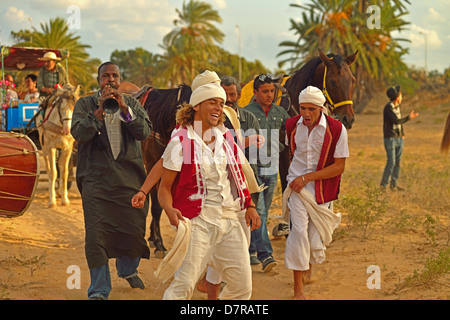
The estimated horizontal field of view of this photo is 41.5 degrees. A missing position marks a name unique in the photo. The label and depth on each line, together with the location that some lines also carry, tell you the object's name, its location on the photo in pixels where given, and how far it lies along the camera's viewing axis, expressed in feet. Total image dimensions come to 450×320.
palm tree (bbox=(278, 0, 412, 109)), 118.62
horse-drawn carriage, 23.02
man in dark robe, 18.22
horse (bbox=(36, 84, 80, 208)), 36.76
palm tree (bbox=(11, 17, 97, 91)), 119.34
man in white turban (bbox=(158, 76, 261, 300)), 14.64
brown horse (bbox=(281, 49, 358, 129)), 24.03
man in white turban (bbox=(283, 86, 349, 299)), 18.54
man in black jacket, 40.24
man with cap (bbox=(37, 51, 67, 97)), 39.73
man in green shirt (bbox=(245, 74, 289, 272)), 22.80
